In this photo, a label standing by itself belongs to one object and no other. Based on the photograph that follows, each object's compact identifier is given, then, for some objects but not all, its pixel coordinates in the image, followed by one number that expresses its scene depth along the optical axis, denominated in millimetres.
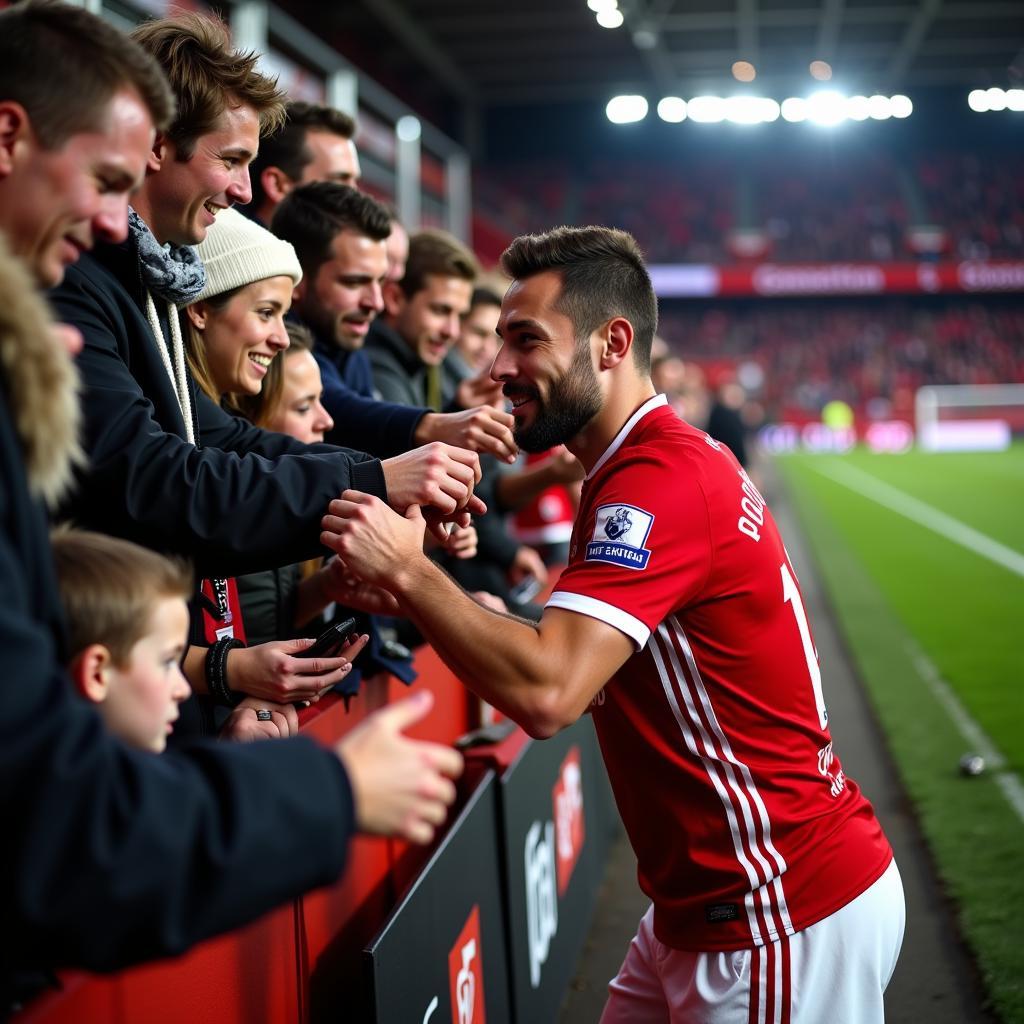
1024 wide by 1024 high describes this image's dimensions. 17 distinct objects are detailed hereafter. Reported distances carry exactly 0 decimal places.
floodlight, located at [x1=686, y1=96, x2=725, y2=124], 37469
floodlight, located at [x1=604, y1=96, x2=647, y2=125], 36500
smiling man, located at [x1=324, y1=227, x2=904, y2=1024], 2162
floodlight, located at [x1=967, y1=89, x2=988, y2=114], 35844
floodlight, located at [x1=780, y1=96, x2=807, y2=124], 37094
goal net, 35000
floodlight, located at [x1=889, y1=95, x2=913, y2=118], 36531
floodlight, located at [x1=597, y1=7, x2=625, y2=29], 26078
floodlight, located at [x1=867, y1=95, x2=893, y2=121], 36625
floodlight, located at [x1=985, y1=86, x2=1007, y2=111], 35688
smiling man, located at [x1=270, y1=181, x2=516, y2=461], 3719
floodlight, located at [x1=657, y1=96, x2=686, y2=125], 37094
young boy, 1502
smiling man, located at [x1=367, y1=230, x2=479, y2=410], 4660
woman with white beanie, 2840
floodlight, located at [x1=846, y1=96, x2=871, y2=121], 36750
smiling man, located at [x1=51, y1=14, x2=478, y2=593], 1977
